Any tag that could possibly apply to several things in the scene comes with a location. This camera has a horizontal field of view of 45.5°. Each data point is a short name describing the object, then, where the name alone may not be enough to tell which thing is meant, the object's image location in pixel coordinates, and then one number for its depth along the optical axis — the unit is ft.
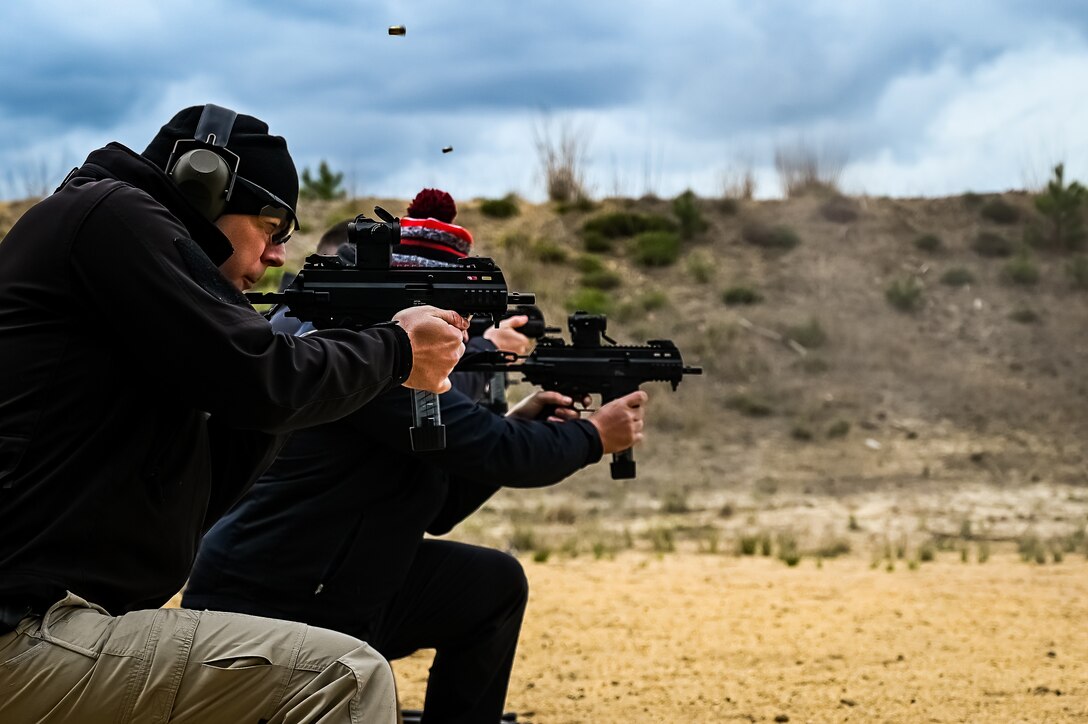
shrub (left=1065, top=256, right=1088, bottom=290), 74.81
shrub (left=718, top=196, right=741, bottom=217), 88.43
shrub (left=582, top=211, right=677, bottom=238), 85.46
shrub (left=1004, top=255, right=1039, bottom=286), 75.56
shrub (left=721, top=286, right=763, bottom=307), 75.61
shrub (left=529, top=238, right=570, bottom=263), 79.87
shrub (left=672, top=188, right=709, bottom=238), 85.35
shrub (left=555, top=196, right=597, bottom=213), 88.79
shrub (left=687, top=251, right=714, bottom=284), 78.95
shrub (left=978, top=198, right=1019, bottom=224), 83.41
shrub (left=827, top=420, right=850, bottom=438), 59.47
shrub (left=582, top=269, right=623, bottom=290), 77.77
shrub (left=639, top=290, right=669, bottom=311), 74.23
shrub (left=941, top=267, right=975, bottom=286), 76.64
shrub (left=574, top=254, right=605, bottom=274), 79.61
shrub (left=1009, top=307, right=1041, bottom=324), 71.97
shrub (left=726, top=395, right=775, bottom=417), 62.80
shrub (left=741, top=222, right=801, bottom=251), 83.25
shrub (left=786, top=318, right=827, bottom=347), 70.38
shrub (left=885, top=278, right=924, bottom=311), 74.28
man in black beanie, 7.72
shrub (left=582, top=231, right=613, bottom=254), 83.20
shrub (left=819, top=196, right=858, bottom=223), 85.87
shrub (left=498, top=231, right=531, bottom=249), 80.38
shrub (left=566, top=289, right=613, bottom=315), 72.38
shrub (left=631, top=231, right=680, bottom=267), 81.20
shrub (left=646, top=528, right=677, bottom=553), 33.78
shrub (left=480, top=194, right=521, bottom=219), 88.22
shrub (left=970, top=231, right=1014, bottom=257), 79.36
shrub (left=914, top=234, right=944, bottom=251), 81.25
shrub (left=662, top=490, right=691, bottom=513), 45.68
